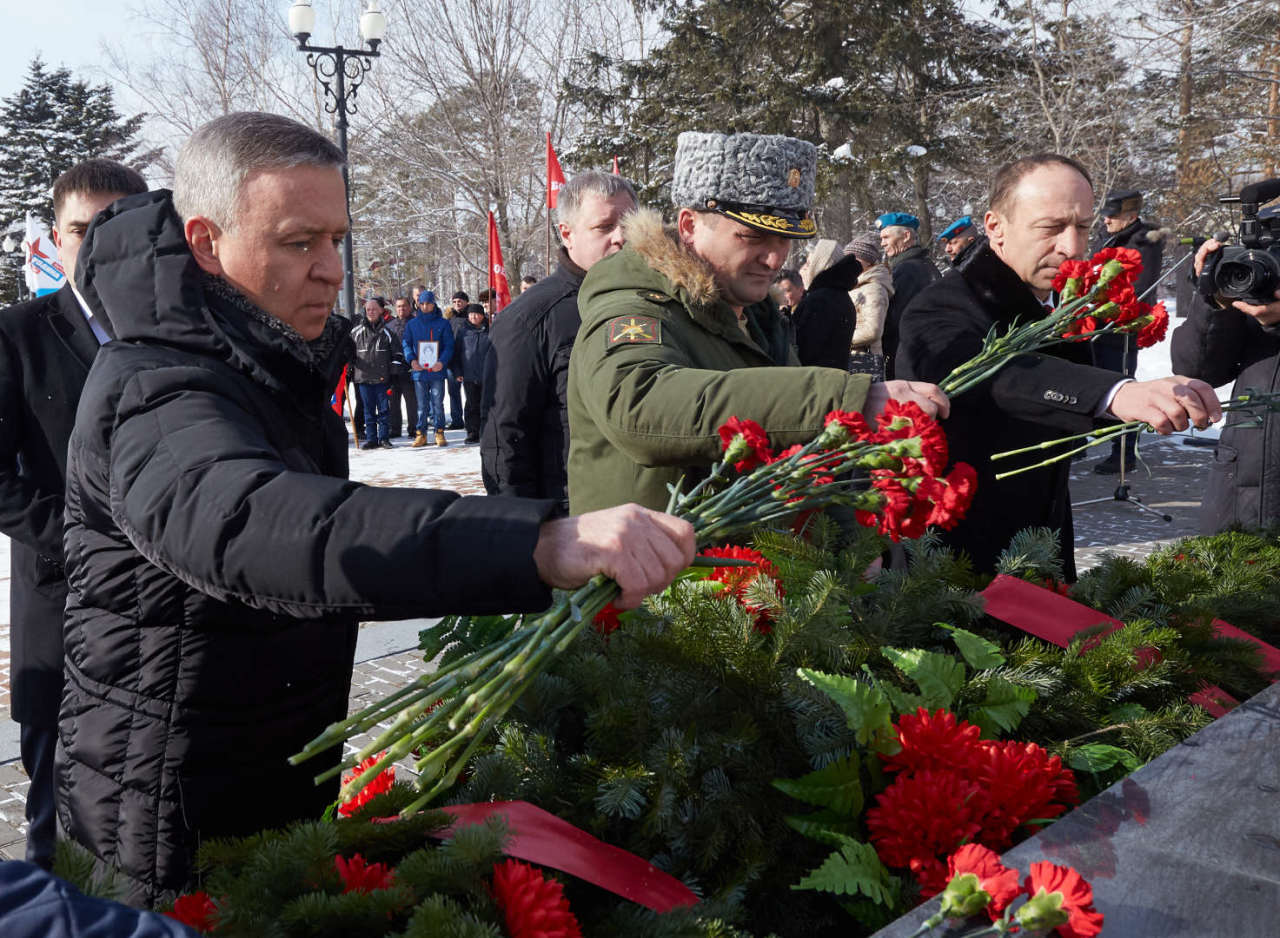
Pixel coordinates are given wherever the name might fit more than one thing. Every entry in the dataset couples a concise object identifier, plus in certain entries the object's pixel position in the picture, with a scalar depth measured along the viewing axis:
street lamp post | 13.01
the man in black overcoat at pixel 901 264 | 8.21
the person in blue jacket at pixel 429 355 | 14.39
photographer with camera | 3.10
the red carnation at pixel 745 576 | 1.77
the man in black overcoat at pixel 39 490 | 2.78
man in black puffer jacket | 1.41
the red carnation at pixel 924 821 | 1.31
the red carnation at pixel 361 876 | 1.13
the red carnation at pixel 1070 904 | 0.96
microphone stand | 7.43
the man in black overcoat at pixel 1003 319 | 2.65
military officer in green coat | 1.90
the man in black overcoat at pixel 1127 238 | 8.60
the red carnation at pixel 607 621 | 1.81
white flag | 5.70
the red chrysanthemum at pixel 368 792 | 1.41
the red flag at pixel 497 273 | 14.01
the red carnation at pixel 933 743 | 1.40
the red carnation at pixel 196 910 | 1.13
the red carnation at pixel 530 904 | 1.09
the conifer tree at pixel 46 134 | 35.25
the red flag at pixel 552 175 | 11.40
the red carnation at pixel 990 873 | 1.02
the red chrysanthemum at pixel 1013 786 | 1.35
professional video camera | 2.98
